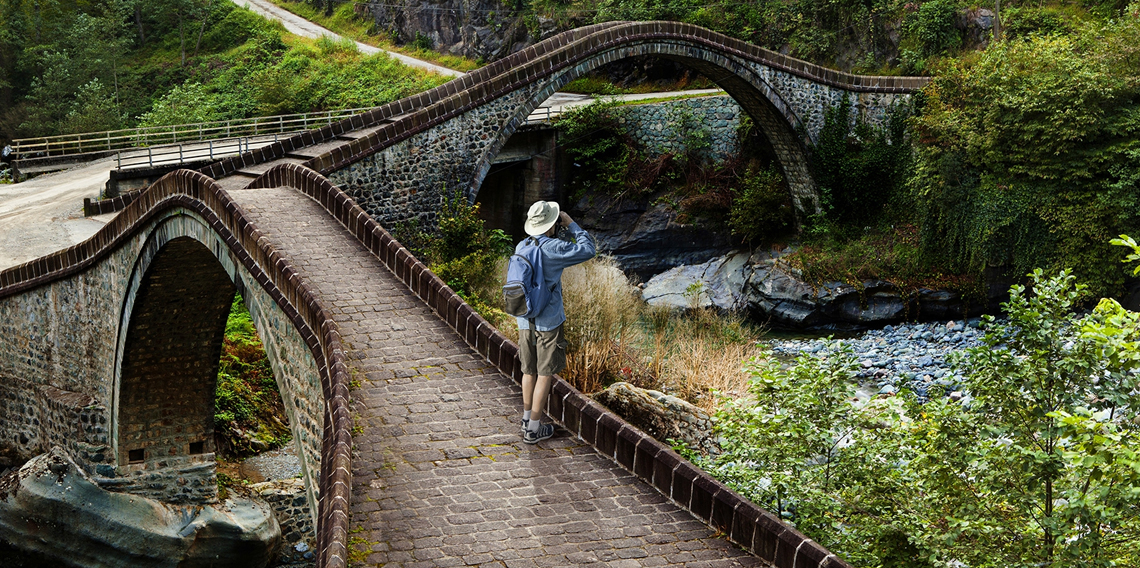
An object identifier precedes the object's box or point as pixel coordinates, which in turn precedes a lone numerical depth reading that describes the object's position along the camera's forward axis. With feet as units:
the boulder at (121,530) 51.72
